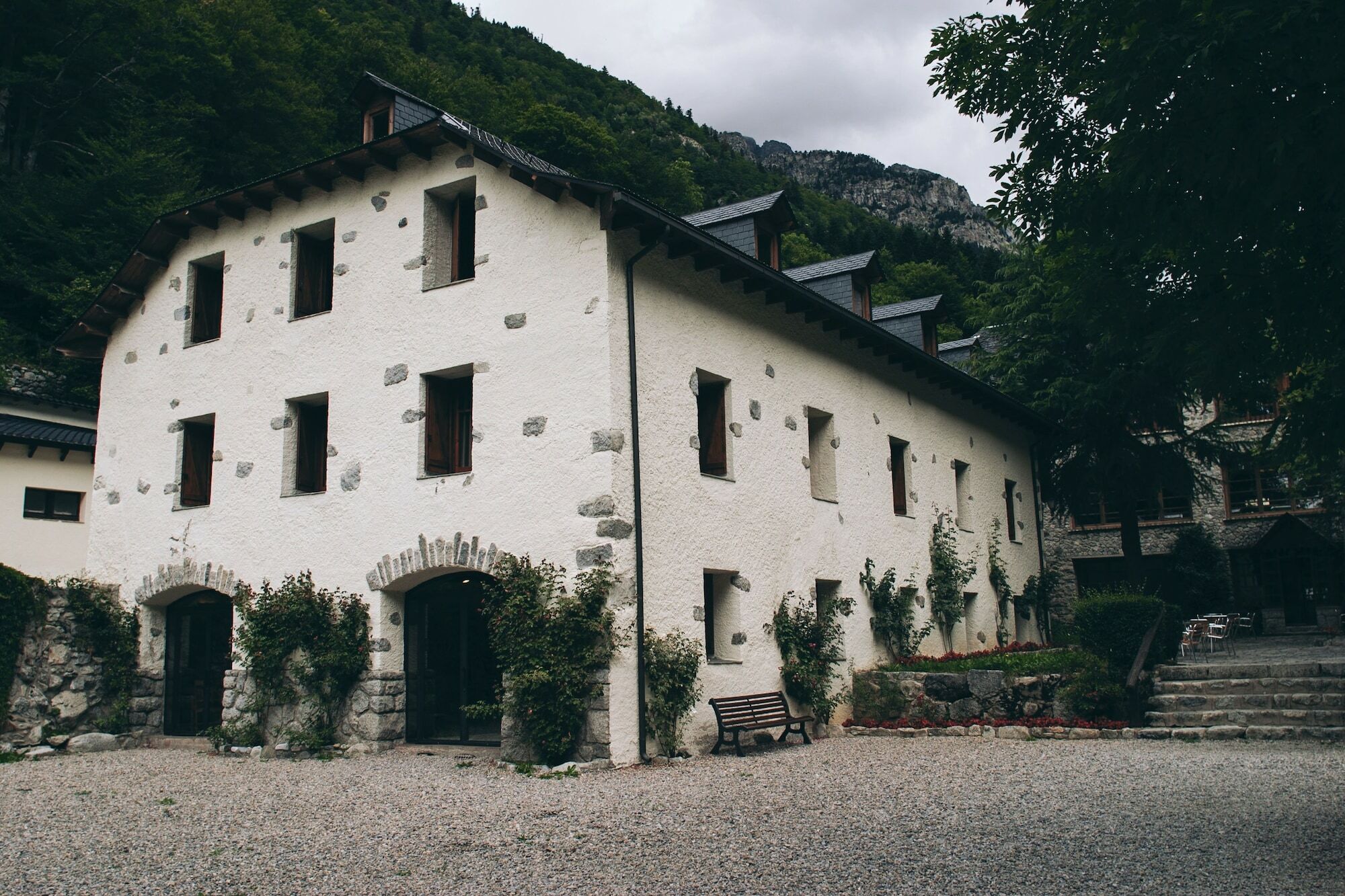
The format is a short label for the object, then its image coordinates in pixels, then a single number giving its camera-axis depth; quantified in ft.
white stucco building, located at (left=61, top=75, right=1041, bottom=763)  36.91
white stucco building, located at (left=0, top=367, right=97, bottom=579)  60.44
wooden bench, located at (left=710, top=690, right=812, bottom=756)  37.83
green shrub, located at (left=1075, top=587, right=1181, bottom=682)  44.06
